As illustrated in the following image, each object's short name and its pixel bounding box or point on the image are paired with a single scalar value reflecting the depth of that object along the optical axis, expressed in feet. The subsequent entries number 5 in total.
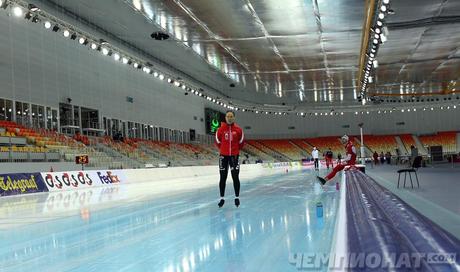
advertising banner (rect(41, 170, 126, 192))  51.96
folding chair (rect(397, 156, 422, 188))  49.78
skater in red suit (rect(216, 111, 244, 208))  24.89
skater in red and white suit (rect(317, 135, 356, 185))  38.14
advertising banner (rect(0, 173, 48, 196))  46.24
